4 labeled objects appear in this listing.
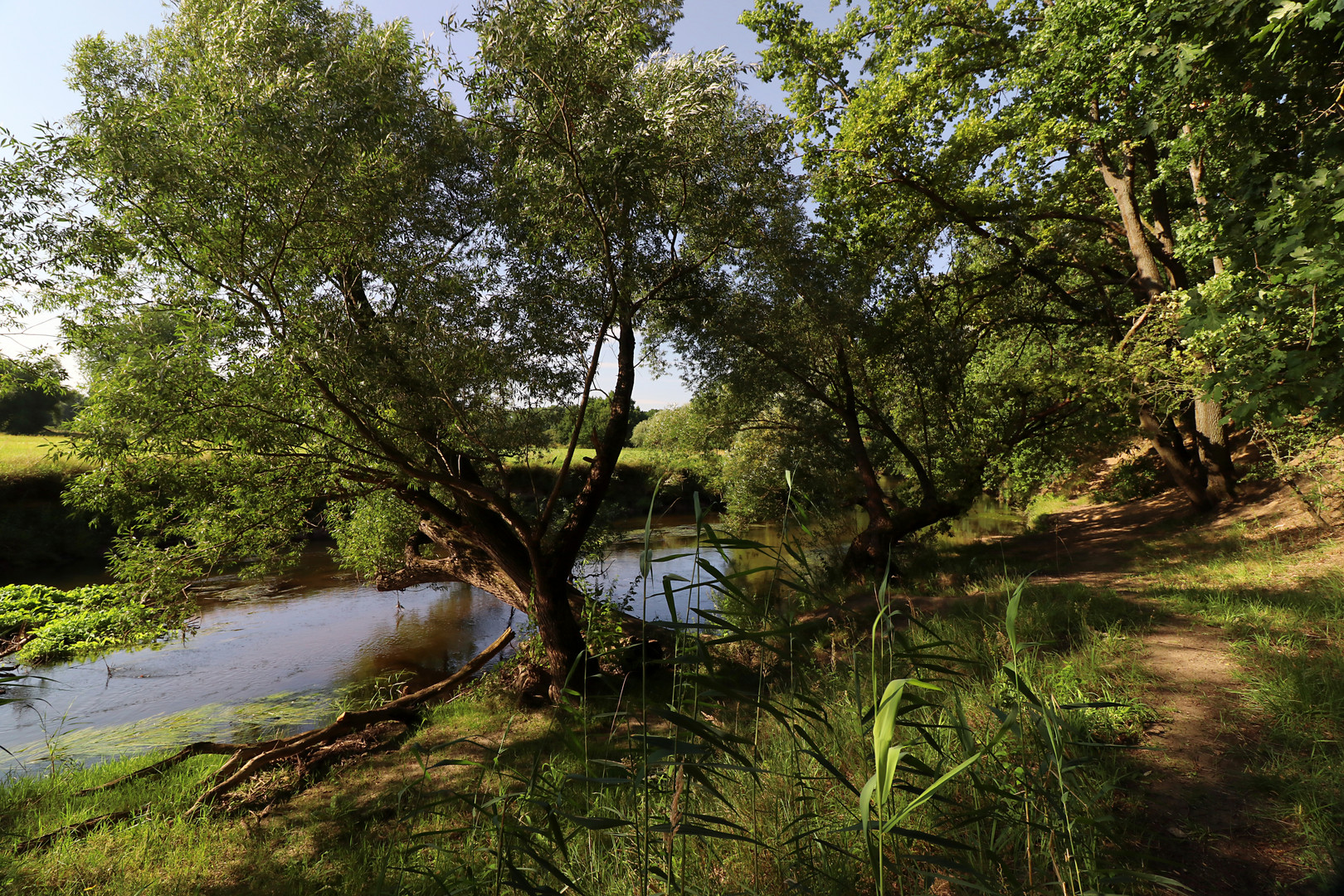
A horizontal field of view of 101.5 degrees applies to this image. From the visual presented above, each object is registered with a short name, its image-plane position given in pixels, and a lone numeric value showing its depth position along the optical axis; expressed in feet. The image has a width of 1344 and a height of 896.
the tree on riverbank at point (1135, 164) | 16.14
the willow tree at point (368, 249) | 17.89
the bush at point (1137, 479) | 52.13
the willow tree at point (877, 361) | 30.14
